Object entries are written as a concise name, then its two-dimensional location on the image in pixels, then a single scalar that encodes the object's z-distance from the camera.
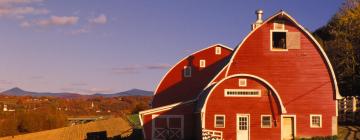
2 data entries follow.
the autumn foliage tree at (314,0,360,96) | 49.28
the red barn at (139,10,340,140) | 33.53
